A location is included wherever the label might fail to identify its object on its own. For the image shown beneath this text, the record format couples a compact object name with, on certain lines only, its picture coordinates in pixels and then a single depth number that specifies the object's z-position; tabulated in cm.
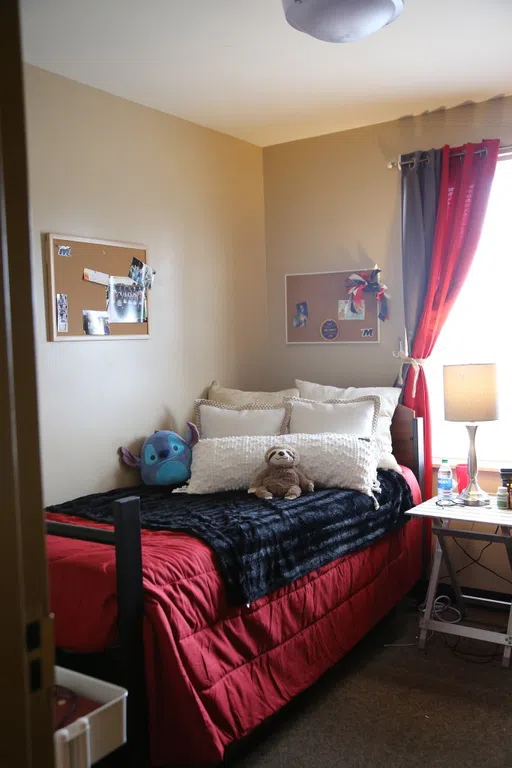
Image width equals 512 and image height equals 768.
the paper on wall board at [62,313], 308
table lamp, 313
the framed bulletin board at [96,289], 307
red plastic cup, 347
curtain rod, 347
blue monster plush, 338
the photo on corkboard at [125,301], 335
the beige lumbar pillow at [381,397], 347
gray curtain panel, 364
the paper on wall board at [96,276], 321
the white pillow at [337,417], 342
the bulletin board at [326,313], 396
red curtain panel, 350
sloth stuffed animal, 297
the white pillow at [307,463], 308
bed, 200
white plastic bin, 116
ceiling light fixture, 224
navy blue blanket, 239
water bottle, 337
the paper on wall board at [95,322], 321
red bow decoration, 388
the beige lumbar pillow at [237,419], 354
